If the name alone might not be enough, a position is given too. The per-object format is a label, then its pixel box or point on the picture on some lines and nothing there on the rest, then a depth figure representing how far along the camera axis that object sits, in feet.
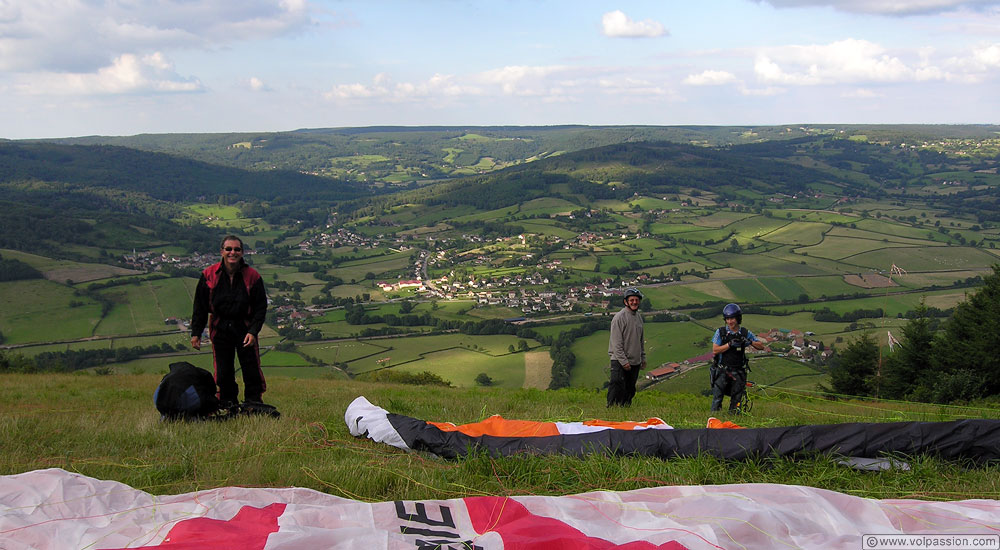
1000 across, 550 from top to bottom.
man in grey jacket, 25.93
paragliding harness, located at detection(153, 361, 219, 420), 19.13
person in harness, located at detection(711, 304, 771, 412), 24.89
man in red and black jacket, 21.22
